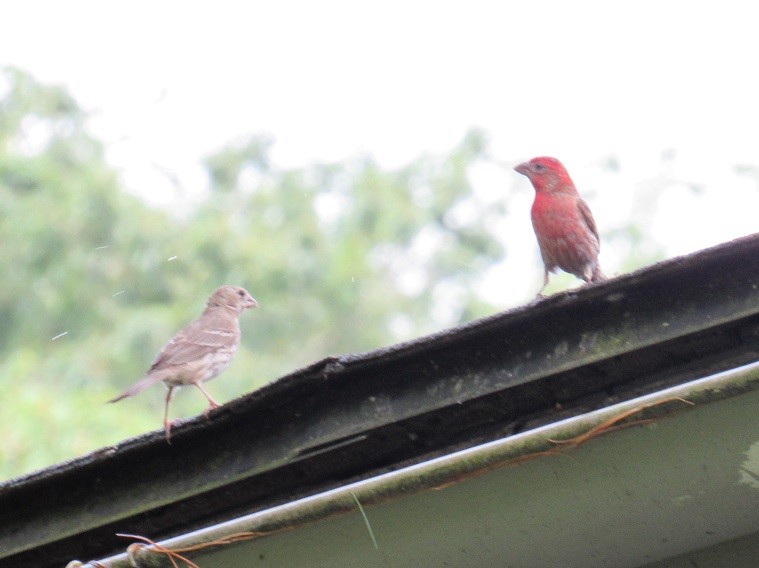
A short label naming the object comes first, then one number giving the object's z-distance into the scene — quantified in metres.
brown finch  13.06
